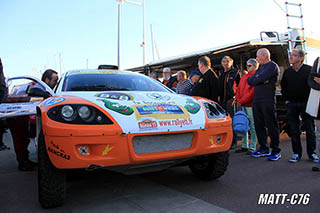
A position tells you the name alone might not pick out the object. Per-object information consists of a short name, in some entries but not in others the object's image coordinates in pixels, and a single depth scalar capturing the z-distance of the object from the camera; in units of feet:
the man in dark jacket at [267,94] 13.34
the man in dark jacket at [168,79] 22.09
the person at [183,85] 17.16
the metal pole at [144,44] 68.41
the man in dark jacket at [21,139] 12.98
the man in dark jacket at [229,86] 16.52
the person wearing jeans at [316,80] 10.57
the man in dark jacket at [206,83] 13.78
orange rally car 6.86
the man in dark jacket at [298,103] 12.77
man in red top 15.30
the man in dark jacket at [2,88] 8.42
